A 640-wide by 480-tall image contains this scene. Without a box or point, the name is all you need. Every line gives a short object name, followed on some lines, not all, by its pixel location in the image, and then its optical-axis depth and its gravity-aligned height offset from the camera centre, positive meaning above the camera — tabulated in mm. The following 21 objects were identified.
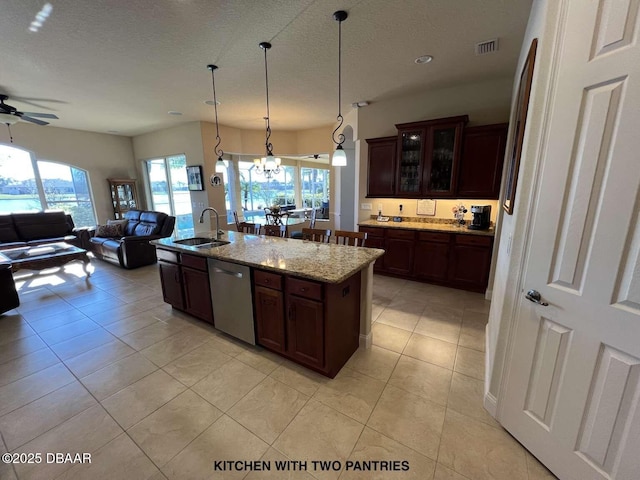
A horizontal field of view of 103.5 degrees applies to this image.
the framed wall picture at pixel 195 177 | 5669 +306
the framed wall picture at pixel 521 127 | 1582 +439
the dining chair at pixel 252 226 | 3764 -542
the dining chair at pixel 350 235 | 2735 -488
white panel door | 1035 -293
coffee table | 3642 -992
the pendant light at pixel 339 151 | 2361 +415
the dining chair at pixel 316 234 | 3068 -528
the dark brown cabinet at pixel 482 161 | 3324 +398
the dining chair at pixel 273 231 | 3580 -570
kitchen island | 1934 -868
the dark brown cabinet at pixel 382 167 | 4098 +387
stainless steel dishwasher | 2316 -1029
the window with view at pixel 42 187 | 5332 +91
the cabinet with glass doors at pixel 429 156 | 3543 +506
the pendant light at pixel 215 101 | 3021 +1446
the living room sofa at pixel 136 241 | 4902 -1012
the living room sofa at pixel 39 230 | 4941 -816
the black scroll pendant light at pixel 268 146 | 2529 +544
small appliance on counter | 3520 -360
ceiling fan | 3457 +1067
